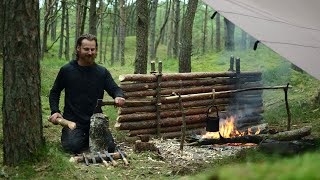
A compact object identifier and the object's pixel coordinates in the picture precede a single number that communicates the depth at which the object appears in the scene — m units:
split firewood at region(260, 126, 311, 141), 6.10
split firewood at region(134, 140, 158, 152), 6.02
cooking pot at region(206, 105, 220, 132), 6.77
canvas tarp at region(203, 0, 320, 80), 4.63
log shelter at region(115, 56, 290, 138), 7.27
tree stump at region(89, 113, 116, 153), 5.60
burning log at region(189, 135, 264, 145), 6.68
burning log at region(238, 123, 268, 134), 7.41
